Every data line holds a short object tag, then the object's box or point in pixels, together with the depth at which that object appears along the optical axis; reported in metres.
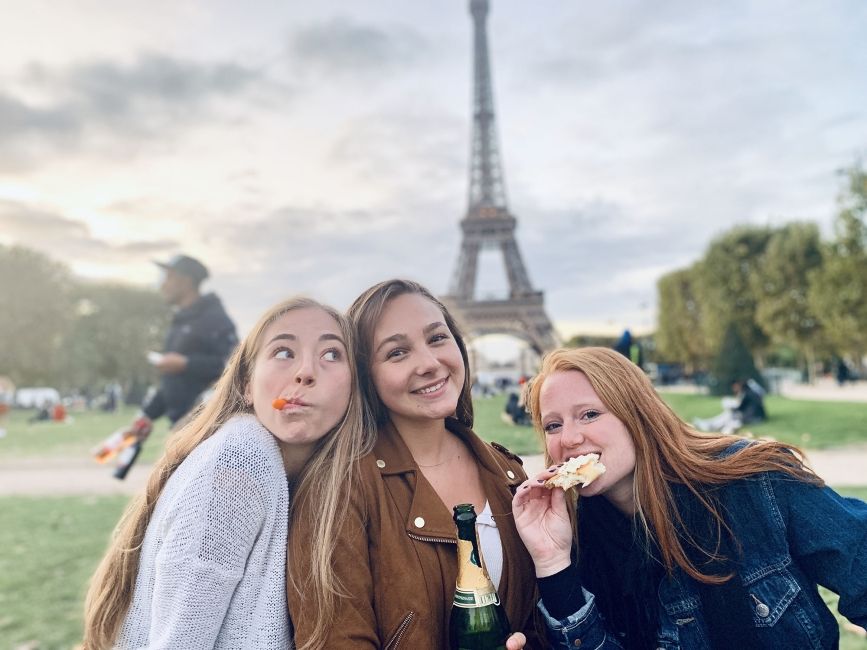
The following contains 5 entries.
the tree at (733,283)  34.88
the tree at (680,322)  41.06
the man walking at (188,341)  6.32
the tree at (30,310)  37.69
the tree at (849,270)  18.52
